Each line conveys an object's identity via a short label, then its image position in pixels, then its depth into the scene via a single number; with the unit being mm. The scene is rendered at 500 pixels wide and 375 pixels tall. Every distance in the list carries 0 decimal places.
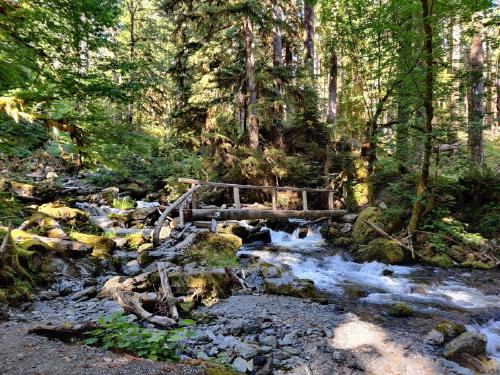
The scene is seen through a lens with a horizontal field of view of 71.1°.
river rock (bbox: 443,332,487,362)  4812
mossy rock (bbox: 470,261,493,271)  9656
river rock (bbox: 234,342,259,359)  4566
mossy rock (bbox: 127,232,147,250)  10531
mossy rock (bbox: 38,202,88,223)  11500
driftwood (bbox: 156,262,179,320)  5566
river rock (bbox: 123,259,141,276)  8126
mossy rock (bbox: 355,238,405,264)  10448
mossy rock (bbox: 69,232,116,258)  9214
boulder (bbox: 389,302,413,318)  6418
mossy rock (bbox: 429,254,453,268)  10125
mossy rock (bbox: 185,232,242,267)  8883
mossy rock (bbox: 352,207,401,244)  12266
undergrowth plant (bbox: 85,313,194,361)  3982
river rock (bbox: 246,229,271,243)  13416
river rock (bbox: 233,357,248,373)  4258
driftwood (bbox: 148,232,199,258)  9219
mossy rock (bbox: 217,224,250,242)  12980
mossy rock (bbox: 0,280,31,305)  5745
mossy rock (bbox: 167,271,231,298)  6672
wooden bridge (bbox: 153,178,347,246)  11008
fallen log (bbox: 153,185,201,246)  9906
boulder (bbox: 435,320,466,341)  5414
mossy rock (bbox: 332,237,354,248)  12750
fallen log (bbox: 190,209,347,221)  11742
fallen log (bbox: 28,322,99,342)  4281
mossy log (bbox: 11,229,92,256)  7738
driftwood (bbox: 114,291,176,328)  5148
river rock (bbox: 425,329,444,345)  5215
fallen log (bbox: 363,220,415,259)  10702
